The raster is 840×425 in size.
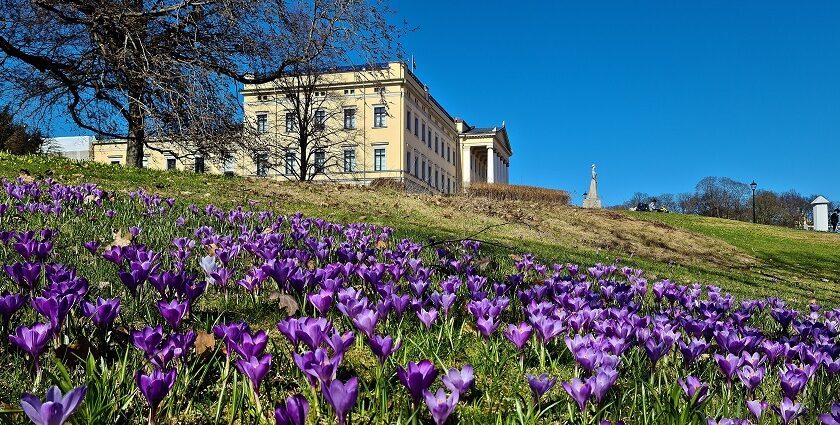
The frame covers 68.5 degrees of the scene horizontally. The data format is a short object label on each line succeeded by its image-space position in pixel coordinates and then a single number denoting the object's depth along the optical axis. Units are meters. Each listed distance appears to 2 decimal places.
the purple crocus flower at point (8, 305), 1.79
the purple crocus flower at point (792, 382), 1.71
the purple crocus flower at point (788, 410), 1.51
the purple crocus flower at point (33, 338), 1.54
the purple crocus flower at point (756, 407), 1.56
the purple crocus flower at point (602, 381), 1.51
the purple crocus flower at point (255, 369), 1.41
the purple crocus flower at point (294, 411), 1.15
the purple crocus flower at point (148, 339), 1.59
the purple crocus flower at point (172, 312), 1.89
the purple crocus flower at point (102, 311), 1.84
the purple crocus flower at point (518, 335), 1.91
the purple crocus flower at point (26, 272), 2.33
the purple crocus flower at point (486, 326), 2.08
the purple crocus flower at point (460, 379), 1.36
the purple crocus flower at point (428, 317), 2.13
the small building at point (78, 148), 61.80
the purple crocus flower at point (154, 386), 1.29
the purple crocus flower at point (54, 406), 0.98
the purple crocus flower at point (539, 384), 1.45
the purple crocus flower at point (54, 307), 1.73
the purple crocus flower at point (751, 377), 1.81
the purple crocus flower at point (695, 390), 1.60
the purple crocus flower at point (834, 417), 1.24
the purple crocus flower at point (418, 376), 1.34
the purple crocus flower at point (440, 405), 1.23
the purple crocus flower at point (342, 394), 1.17
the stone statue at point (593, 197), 52.41
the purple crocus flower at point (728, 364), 1.87
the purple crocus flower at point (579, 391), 1.45
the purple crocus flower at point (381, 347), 1.60
